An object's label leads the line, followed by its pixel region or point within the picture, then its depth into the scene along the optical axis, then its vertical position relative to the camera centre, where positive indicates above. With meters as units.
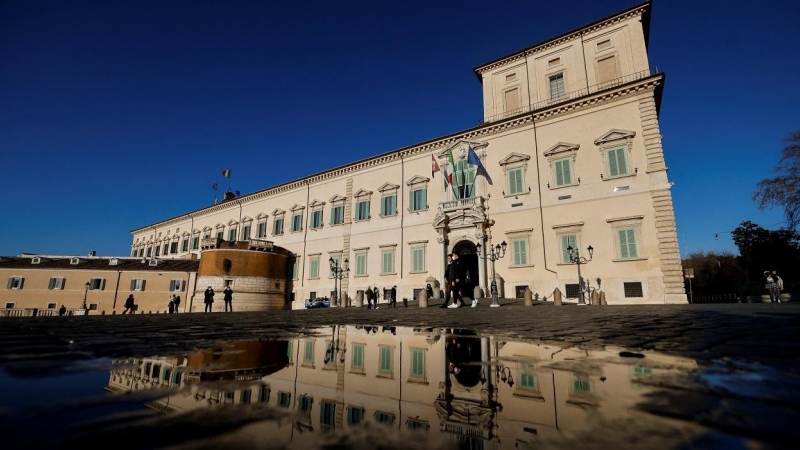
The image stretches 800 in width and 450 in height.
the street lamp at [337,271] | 25.50 +1.69
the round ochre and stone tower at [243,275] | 28.98 +1.50
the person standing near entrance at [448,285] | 12.24 +0.35
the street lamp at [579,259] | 17.69 +1.83
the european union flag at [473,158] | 22.44 +8.48
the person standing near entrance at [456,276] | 11.84 +0.63
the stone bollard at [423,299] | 18.03 -0.24
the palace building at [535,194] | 17.55 +6.19
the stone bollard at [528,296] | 16.56 -0.09
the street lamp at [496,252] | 20.68 +2.47
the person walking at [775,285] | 17.22 +0.56
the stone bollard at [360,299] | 24.36 -0.36
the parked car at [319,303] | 27.44 -0.72
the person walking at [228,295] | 22.15 -0.13
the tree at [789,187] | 18.52 +5.68
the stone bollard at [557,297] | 16.83 -0.09
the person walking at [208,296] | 22.38 -0.20
